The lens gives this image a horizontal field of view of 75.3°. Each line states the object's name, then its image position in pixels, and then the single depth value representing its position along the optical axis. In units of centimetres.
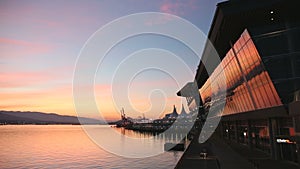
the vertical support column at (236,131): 3314
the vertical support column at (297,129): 1351
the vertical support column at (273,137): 1840
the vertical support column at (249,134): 2575
